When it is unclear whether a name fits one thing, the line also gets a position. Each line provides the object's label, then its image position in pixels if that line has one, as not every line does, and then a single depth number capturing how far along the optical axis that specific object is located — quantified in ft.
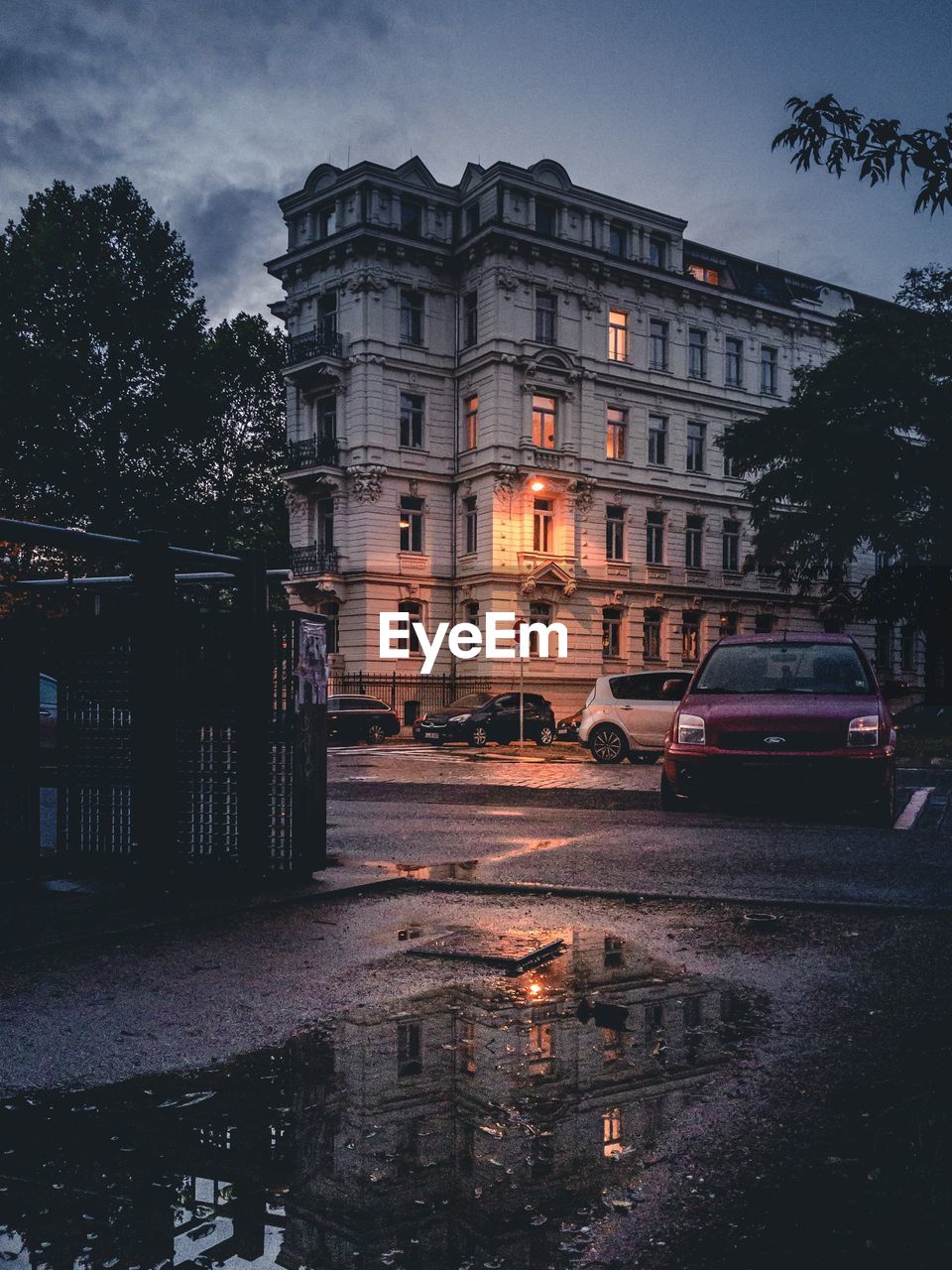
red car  34.65
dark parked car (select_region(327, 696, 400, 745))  116.26
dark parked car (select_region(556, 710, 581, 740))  122.62
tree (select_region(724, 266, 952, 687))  108.27
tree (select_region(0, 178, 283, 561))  118.62
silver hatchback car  75.31
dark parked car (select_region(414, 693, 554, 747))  111.65
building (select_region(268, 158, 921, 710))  140.56
